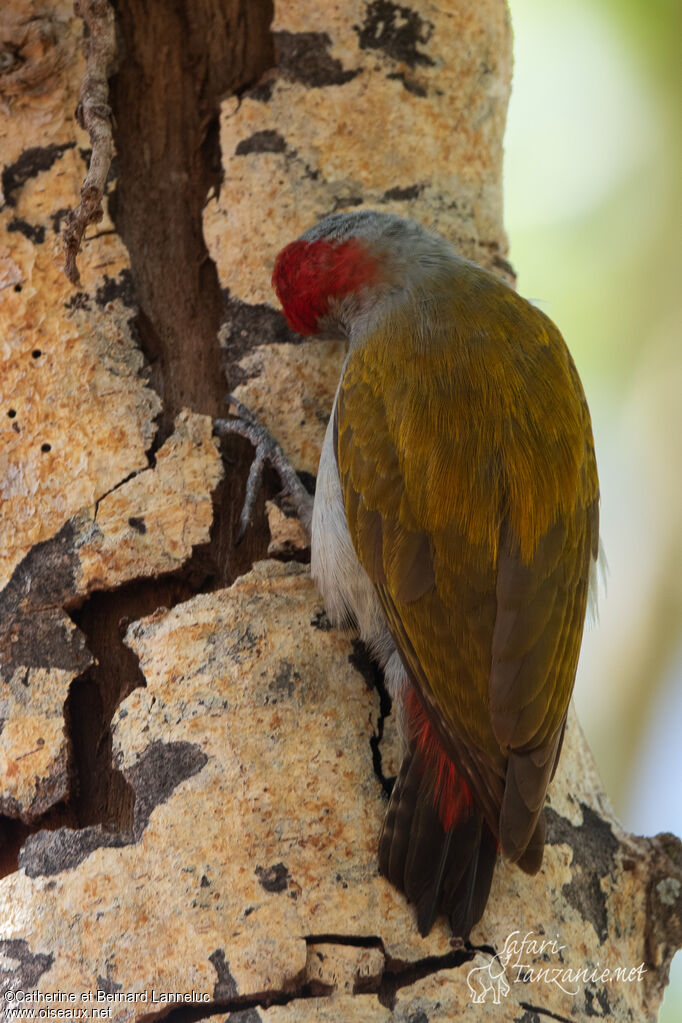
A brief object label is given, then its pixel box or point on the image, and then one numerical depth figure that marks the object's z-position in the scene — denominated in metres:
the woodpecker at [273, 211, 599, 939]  3.85
